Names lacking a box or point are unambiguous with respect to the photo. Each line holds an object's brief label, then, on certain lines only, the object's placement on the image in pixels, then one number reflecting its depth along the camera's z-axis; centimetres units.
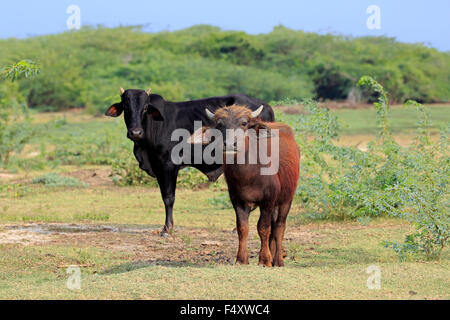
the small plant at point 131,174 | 2817
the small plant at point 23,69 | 1569
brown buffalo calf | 1334
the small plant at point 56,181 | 2808
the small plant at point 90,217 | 2102
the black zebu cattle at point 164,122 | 1855
